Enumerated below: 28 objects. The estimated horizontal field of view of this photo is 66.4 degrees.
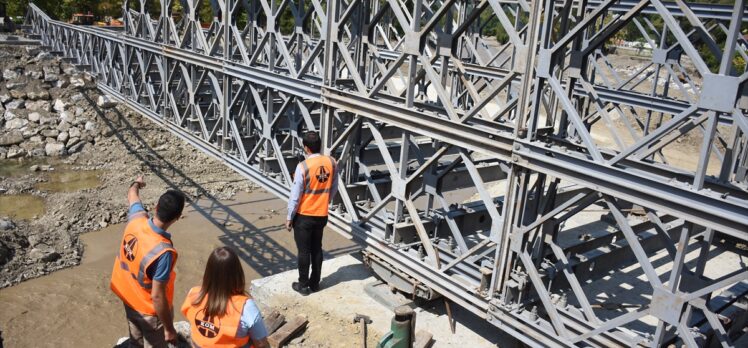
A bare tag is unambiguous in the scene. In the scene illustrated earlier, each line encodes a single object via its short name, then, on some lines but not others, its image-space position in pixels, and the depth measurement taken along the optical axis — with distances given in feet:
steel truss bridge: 13.56
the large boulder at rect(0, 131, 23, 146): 59.03
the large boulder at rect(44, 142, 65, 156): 58.29
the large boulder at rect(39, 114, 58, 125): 63.21
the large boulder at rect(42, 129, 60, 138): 60.80
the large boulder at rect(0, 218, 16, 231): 36.91
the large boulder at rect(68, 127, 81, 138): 60.51
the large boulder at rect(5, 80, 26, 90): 67.64
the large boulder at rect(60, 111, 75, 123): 63.36
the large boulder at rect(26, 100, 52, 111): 65.16
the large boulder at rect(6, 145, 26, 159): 57.26
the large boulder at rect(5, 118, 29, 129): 61.77
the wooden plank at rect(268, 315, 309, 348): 18.51
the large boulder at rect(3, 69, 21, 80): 69.10
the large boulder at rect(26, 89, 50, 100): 66.85
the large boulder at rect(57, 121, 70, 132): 61.57
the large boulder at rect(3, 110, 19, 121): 62.75
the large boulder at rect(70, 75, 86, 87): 70.33
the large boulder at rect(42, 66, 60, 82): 69.91
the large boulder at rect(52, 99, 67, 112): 65.16
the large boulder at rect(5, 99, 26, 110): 64.36
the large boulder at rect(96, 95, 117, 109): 65.72
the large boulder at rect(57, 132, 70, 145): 59.98
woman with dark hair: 11.12
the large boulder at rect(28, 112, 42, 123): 63.41
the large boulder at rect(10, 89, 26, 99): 66.54
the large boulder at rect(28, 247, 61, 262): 35.37
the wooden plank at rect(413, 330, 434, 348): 18.35
